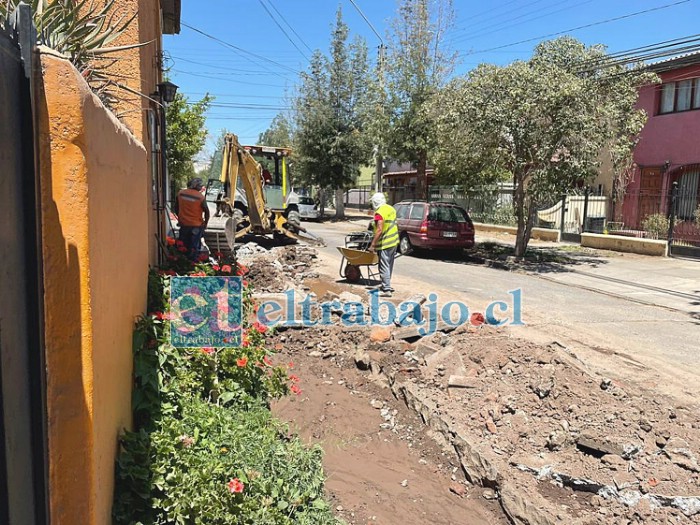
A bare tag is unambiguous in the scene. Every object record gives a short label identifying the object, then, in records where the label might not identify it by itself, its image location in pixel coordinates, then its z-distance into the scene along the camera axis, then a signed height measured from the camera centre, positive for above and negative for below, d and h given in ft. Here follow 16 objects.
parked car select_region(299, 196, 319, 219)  109.19 -1.41
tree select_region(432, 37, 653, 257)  43.68 +6.72
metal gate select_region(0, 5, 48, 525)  4.67 -0.94
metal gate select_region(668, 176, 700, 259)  54.08 -1.72
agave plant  7.05 +2.34
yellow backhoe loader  41.16 +0.65
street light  24.22 +4.95
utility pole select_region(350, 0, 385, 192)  83.26 +9.03
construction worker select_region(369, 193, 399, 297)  32.24 -2.30
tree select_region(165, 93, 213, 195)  67.62 +9.36
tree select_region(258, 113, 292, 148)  178.70 +24.80
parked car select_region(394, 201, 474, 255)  51.31 -2.30
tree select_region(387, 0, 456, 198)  76.79 +16.89
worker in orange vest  30.96 -0.84
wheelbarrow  33.74 -3.44
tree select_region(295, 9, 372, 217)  104.53 +16.03
